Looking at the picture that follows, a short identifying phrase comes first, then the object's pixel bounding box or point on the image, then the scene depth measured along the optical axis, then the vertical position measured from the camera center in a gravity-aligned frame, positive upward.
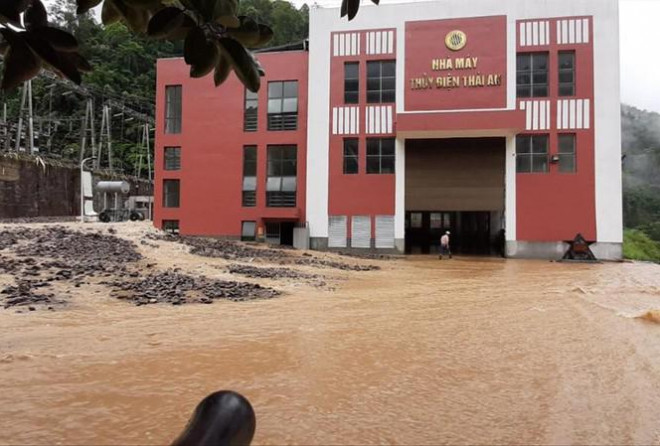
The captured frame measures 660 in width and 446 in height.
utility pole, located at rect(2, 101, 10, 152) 29.51 +5.48
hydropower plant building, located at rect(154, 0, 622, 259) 23.38 +4.59
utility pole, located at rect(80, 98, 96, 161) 35.03 +7.09
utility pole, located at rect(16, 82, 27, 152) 28.80 +6.09
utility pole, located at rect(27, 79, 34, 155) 29.31 +6.03
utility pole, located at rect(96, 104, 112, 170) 38.22 +7.44
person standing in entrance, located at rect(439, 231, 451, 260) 24.30 -0.78
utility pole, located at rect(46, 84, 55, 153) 38.10 +9.40
